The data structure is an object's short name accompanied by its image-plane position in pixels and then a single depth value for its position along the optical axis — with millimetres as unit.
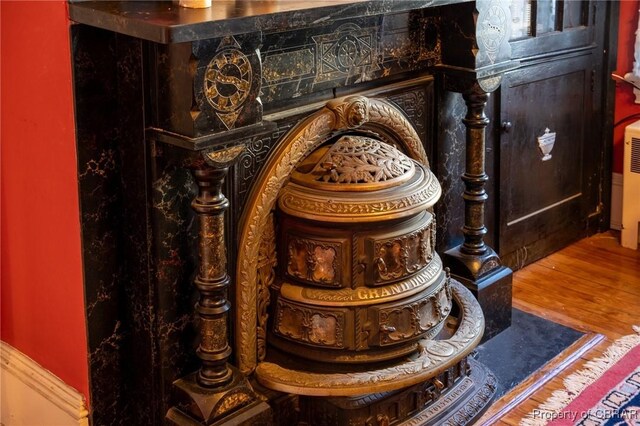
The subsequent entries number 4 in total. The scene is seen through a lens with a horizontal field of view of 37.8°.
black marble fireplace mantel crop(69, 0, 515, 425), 2070
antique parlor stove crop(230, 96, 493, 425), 2436
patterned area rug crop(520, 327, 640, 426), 2740
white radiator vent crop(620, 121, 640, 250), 3832
